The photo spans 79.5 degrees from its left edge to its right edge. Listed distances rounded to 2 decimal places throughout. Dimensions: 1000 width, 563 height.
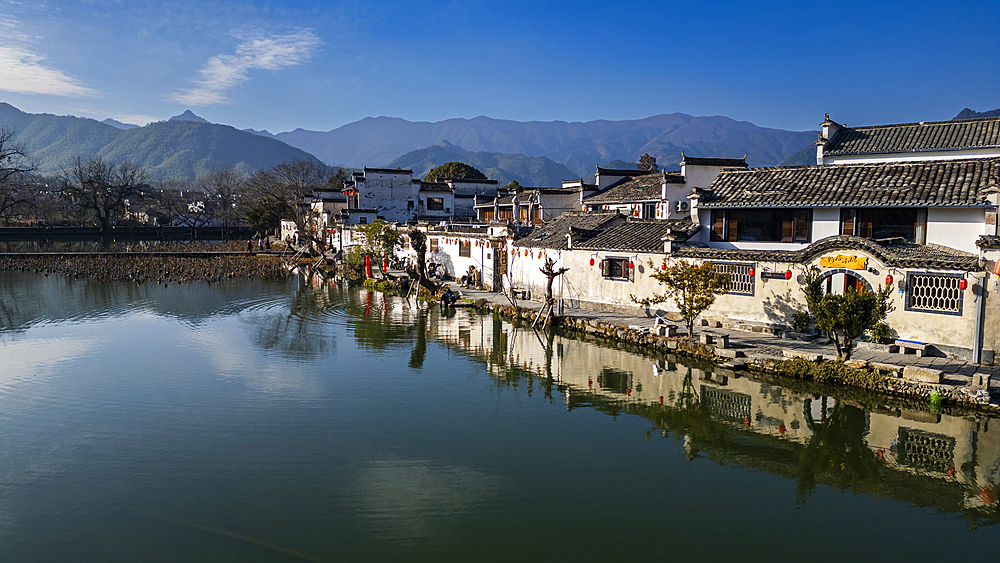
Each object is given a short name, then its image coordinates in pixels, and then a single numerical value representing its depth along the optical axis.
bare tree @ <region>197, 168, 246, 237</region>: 83.69
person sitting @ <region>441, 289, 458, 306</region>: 28.58
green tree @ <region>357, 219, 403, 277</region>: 38.88
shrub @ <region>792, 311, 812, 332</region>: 18.16
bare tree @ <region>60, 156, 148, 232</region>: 72.81
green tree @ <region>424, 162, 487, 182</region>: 73.12
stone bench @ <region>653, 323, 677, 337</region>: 19.72
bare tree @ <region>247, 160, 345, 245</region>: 57.84
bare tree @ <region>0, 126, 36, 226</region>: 59.72
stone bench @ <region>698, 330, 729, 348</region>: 17.98
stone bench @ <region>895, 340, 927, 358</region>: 15.73
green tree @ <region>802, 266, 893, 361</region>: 14.88
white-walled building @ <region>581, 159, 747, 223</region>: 32.25
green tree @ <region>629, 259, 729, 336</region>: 18.78
